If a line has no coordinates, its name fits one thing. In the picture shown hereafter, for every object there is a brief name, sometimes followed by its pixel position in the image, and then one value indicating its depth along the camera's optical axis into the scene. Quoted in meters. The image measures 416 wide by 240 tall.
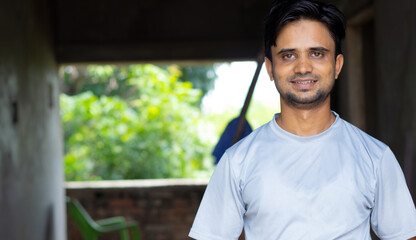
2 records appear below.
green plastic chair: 5.97
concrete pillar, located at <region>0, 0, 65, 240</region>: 3.91
